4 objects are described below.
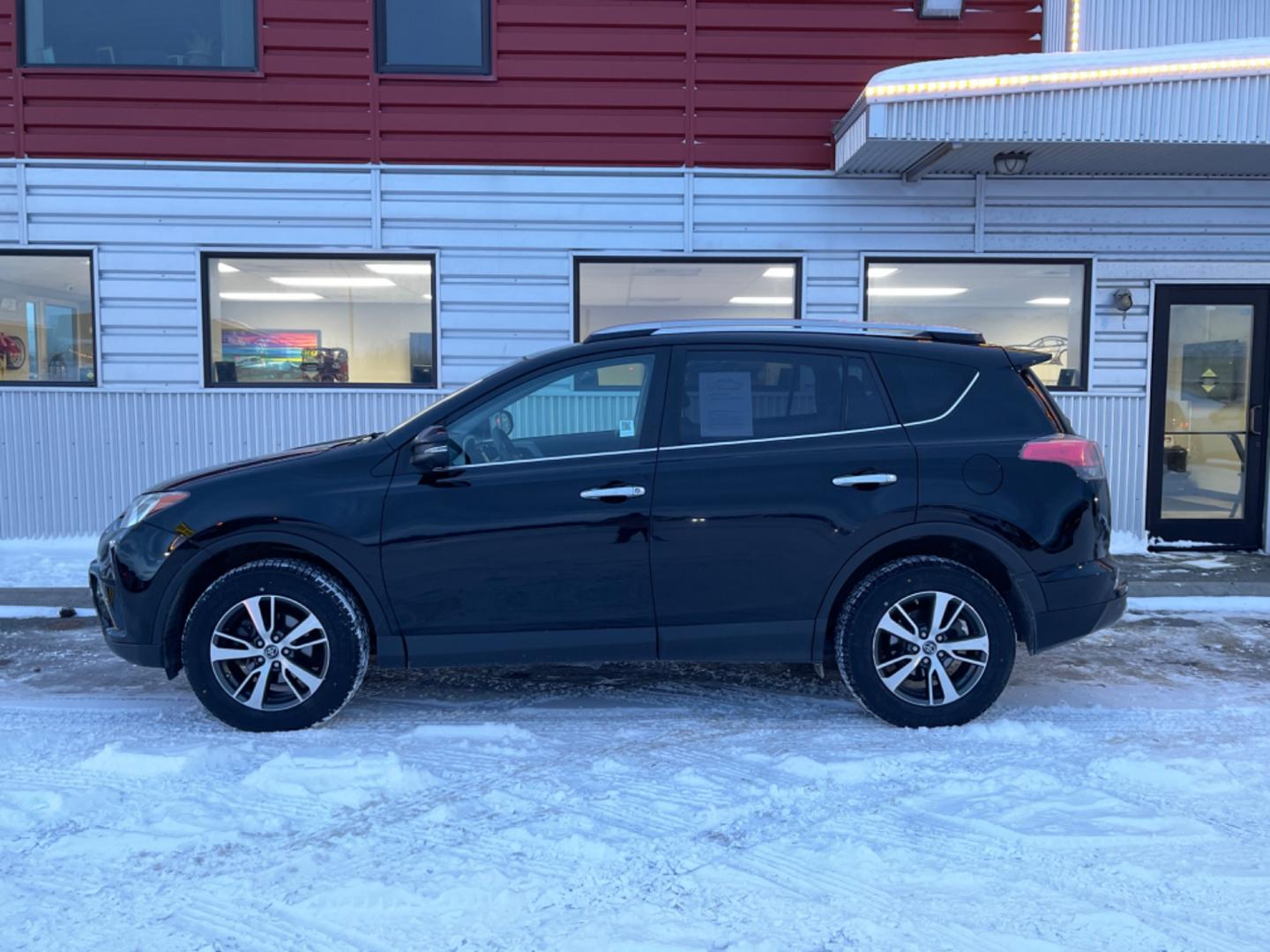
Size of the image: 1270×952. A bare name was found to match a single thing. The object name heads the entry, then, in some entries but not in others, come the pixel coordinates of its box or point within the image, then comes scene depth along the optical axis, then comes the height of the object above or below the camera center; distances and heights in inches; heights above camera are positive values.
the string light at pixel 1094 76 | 283.4 +95.8
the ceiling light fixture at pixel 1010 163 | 327.0 +81.9
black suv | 170.7 -24.2
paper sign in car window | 176.9 +0.7
